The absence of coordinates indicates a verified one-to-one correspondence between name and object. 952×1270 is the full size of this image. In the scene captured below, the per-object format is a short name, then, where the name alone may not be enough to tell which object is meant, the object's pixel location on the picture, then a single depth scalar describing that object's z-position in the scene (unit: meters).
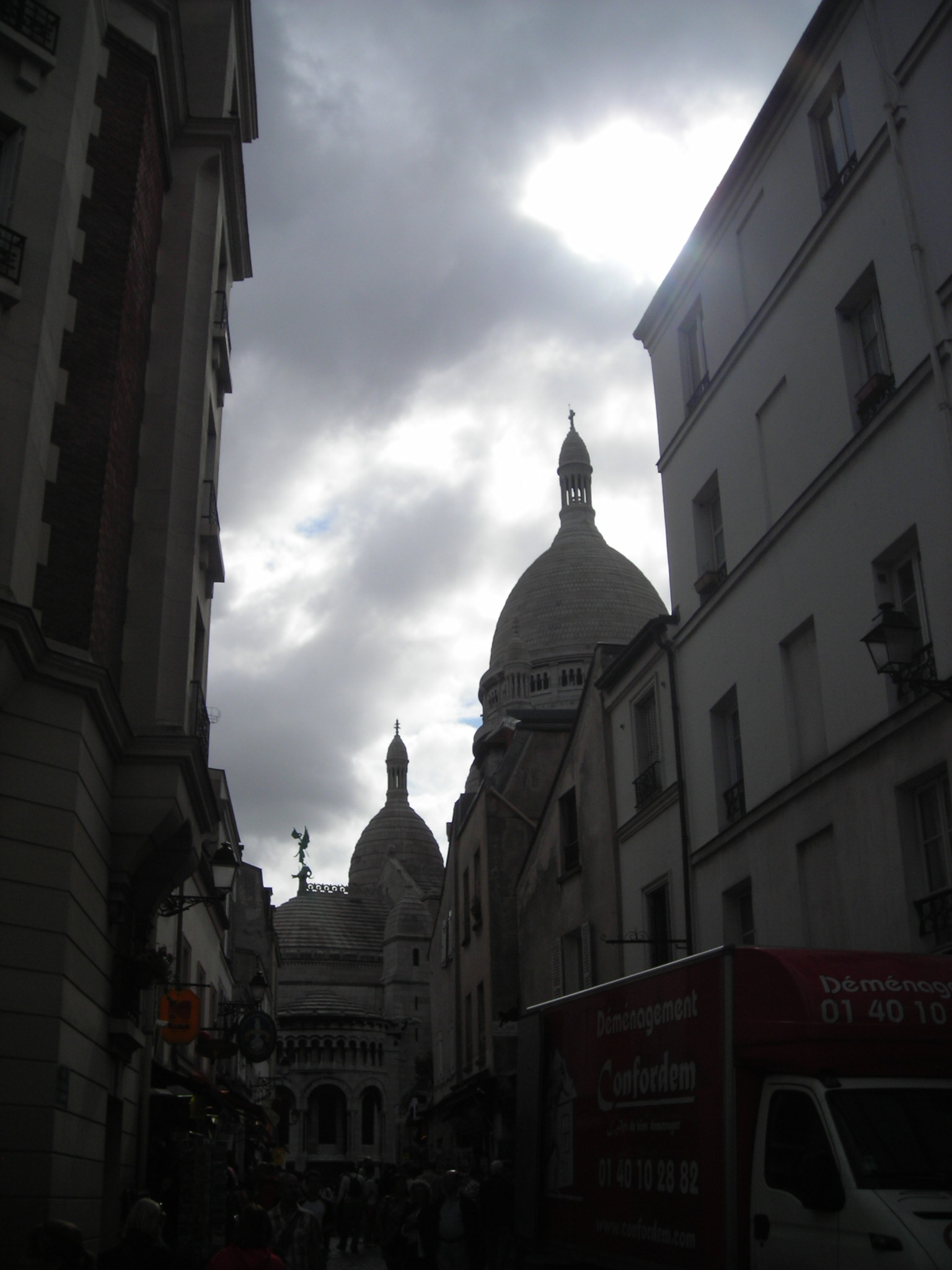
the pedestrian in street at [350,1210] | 29.34
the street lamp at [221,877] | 17.23
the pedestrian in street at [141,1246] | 7.38
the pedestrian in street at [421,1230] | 11.91
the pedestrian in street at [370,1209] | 30.86
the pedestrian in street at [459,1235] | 11.59
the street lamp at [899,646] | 11.52
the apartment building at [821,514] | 13.01
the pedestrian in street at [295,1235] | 10.63
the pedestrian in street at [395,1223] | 13.49
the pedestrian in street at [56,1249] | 5.89
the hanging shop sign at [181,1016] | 18.12
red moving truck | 7.27
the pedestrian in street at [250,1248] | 7.81
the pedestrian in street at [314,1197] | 15.27
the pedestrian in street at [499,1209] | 14.76
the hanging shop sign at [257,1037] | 20.78
